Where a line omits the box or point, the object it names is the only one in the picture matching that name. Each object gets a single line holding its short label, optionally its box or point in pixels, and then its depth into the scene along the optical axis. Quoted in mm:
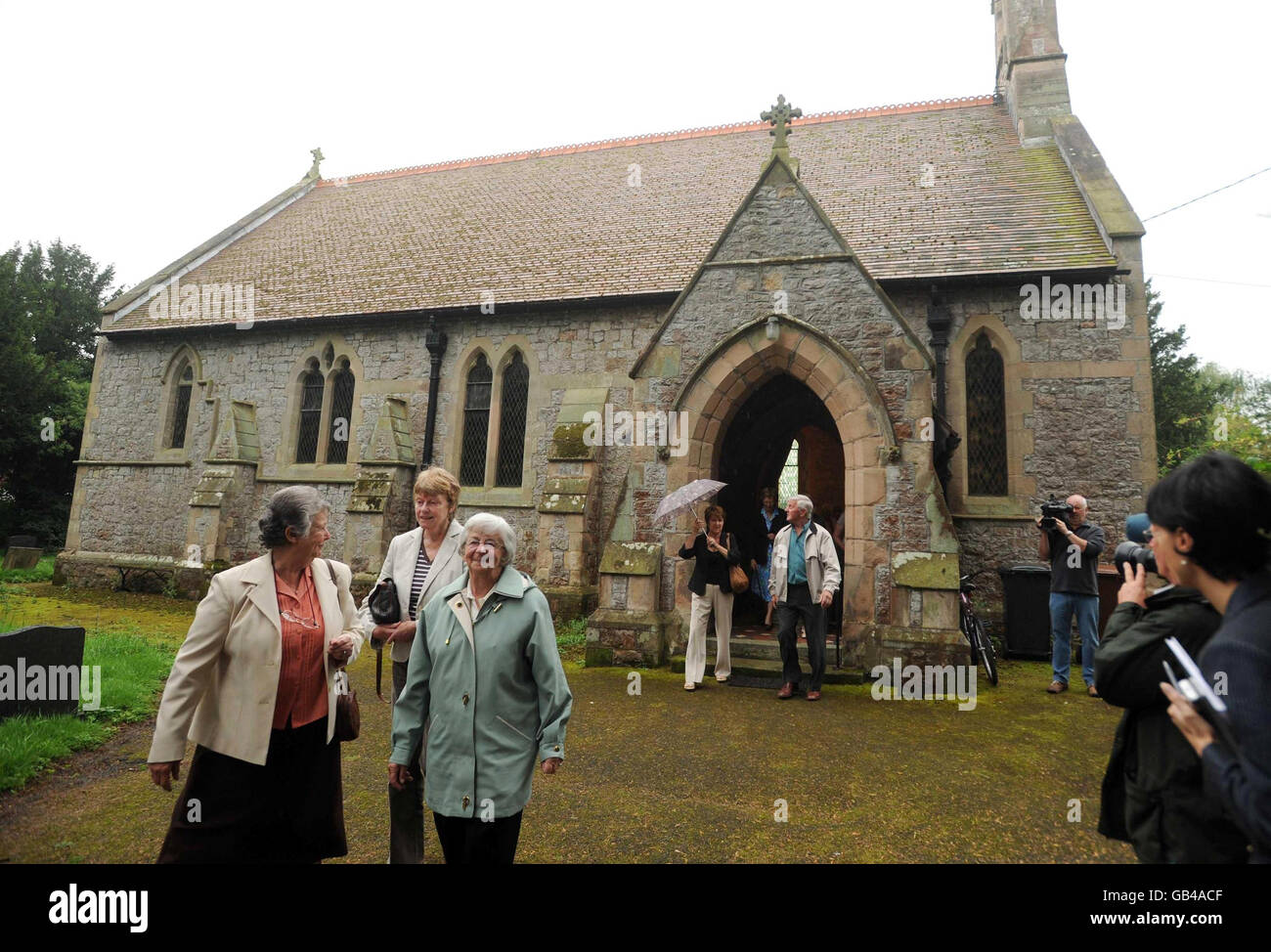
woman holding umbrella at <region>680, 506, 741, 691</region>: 7105
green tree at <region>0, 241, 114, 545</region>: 21578
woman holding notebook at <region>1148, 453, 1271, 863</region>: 1536
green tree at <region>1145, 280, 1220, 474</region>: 22922
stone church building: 8008
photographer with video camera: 6887
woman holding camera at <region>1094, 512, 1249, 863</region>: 1862
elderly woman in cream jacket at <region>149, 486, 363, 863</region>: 2582
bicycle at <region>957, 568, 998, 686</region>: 7504
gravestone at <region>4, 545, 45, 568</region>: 16891
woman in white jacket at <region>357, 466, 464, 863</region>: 3158
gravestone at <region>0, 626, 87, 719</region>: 5105
